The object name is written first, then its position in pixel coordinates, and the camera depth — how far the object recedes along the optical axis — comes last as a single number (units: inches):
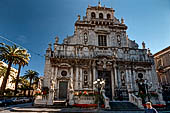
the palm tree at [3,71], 1125.4
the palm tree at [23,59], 923.4
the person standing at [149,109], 207.2
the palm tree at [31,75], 1425.9
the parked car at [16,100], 753.9
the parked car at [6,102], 619.8
